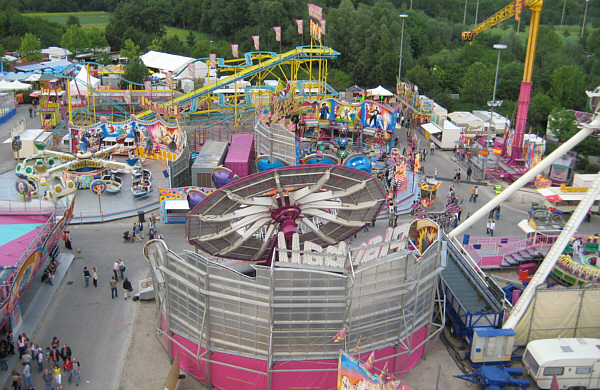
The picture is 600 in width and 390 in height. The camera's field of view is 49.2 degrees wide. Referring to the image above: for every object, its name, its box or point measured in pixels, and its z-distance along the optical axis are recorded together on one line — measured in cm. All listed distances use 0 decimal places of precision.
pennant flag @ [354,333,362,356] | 2561
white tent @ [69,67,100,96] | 7075
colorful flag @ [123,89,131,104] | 6196
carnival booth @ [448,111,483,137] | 6431
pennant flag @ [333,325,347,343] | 2572
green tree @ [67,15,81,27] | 11056
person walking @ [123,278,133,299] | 3425
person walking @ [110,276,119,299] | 3441
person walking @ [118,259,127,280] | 3581
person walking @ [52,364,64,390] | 2717
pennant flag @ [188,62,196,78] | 5880
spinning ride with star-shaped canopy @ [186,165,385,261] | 2820
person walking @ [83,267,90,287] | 3541
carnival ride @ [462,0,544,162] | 5366
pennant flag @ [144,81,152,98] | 6054
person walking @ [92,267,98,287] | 3559
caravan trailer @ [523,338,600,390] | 2775
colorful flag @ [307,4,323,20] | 5903
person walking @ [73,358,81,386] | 2782
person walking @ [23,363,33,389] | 2708
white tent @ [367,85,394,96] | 7221
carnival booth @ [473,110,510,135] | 6476
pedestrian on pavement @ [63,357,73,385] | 2783
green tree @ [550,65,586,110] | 7594
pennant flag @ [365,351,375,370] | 2351
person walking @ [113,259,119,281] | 3578
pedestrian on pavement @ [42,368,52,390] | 2703
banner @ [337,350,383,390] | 2314
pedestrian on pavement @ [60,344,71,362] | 2845
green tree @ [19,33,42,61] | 9294
